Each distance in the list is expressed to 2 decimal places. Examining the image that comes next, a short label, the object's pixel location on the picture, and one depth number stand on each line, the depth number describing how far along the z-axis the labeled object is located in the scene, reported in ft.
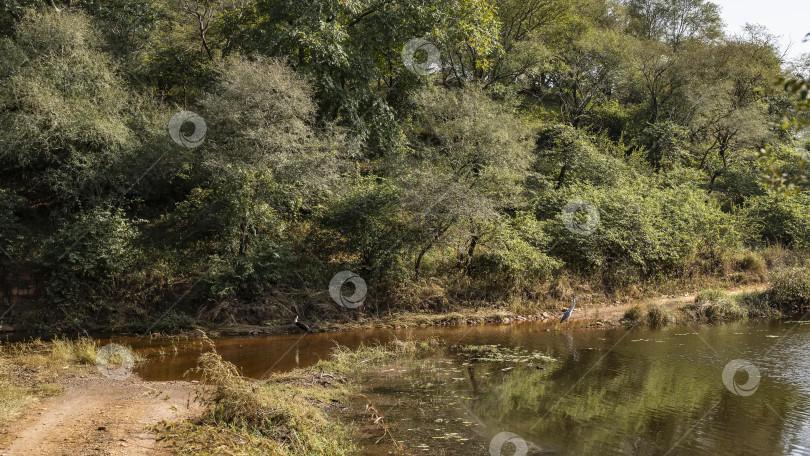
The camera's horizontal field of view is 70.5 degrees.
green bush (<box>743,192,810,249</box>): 80.18
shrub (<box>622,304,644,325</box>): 56.54
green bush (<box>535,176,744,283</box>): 68.80
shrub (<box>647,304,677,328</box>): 55.98
